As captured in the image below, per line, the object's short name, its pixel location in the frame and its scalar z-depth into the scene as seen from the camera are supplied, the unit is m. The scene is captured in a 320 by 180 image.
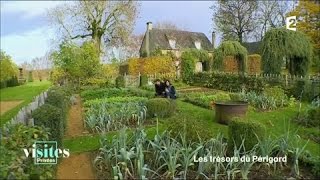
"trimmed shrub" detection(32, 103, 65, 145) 6.88
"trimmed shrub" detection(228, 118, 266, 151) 6.82
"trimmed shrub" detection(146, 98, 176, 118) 11.42
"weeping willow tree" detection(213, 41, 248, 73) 26.97
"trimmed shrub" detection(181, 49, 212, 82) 29.85
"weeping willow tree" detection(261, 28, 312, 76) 21.50
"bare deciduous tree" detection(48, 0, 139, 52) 36.38
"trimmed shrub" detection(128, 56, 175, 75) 31.95
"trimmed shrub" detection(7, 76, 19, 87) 44.84
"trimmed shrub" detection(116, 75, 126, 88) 26.18
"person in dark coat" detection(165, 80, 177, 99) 14.74
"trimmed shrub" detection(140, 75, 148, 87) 27.54
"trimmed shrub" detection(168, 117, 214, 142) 6.94
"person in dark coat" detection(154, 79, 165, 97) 15.56
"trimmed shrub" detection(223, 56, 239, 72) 28.04
